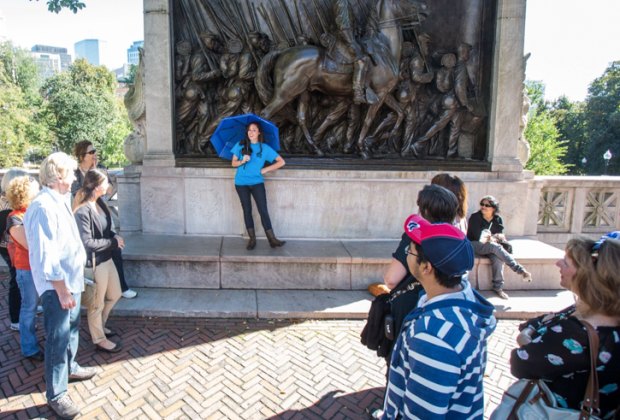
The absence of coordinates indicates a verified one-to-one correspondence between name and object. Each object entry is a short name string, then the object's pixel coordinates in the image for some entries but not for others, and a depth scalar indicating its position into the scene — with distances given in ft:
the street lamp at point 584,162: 141.06
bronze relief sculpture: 23.43
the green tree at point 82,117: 123.75
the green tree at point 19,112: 93.04
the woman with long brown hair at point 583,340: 6.18
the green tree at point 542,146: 87.25
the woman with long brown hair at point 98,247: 12.80
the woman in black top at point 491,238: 19.06
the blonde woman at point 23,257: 13.07
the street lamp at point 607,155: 115.15
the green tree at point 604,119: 132.03
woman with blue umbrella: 19.88
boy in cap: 5.29
